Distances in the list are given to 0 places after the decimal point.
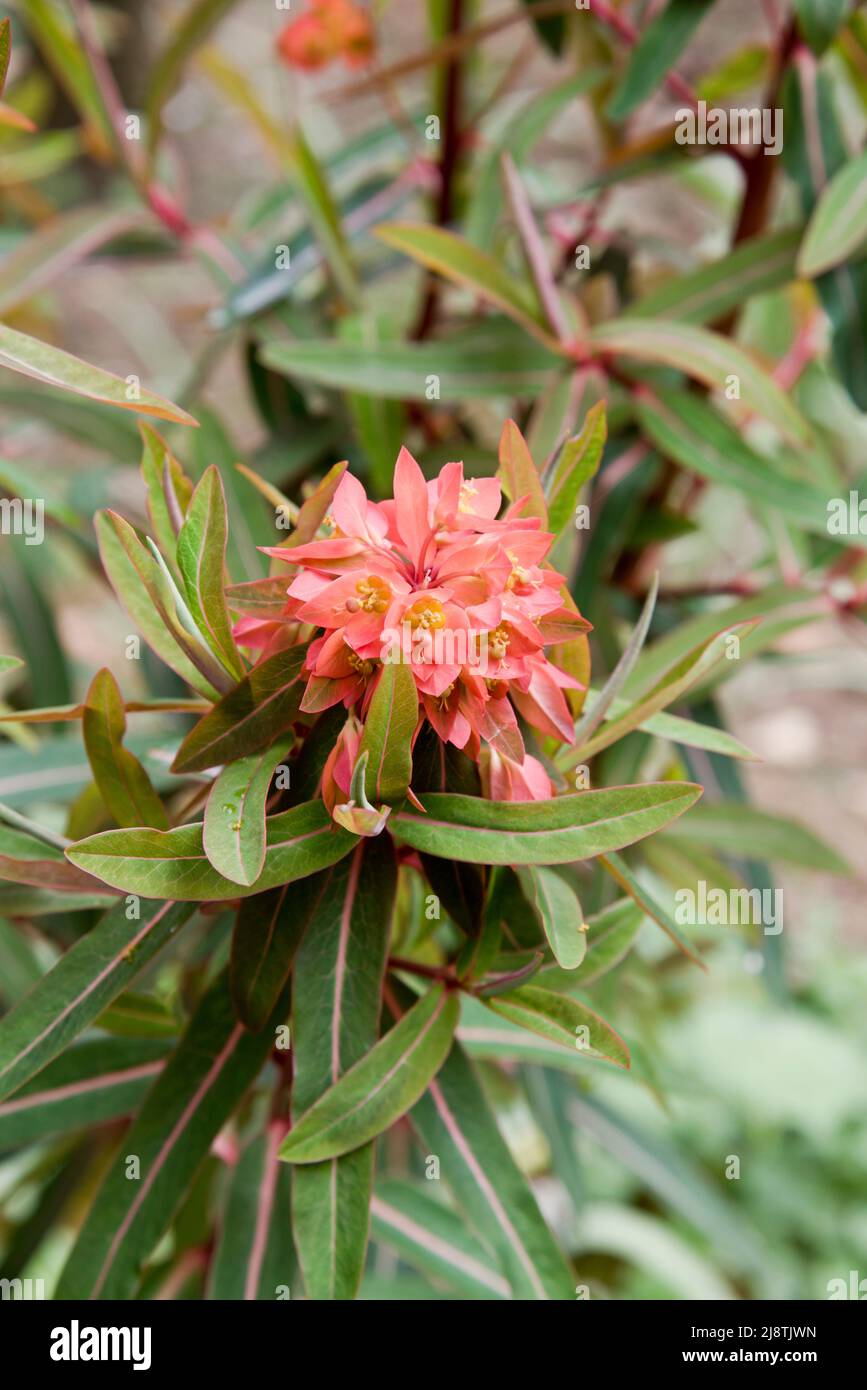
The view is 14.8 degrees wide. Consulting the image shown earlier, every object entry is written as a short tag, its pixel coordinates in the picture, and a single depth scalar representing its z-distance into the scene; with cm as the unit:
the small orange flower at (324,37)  115
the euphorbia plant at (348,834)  70
